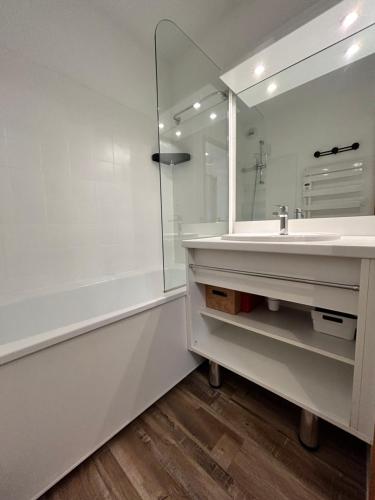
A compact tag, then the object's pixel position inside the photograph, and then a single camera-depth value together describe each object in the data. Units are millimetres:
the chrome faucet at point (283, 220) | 1074
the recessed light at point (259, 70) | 1221
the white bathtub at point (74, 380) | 653
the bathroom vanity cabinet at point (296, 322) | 660
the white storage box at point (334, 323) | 866
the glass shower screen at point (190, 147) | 1410
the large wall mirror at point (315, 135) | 1010
